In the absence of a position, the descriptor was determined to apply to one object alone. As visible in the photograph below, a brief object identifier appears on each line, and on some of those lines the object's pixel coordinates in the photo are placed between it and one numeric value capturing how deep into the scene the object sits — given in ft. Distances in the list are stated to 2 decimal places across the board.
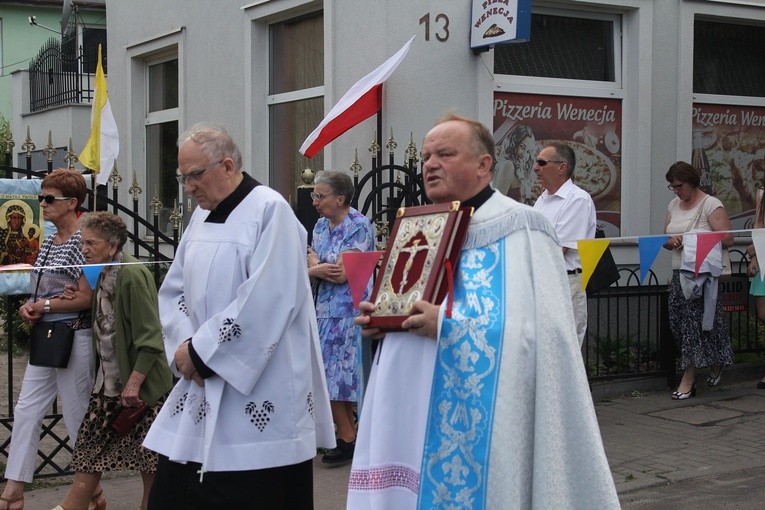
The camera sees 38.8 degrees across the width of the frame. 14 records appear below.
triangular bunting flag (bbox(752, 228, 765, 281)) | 23.30
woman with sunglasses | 19.12
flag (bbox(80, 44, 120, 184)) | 22.67
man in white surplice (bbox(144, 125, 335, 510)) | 13.15
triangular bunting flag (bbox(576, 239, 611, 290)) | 22.82
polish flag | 27.58
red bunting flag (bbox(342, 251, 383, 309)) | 22.30
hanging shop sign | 27.48
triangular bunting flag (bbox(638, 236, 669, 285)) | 23.55
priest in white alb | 11.42
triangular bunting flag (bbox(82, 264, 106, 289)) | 18.74
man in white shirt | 23.63
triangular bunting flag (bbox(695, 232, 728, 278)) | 26.71
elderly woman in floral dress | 23.20
